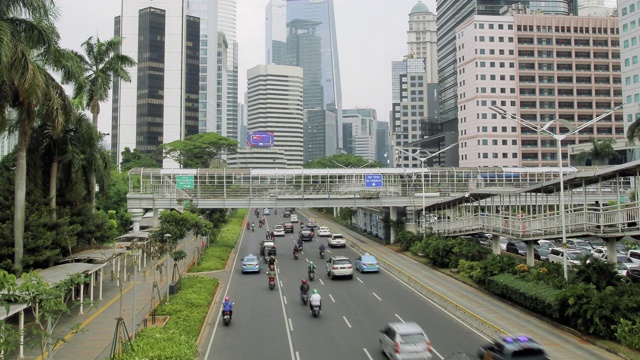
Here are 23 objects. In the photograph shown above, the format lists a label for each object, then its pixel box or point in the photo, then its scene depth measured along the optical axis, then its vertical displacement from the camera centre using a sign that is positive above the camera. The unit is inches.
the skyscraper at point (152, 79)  5999.0 +1384.8
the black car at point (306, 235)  2509.0 -192.2
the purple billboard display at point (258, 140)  7514.8 +826.3
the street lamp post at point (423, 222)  2002.7 -110.2
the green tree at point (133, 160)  4424.2 +337.5
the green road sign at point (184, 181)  2234.3 +71.0
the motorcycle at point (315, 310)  1031.6 -226.7
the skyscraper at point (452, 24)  5019.7 +1766.4
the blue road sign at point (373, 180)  2336.0 +67.2
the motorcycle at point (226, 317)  968.9 -223.7
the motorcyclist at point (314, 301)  1033.0 -209.1
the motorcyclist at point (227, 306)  965.2 -203.6
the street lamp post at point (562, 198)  1053.2 -12.6
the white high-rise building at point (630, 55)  3100.4 +827.8
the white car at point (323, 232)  2704.2 -191.3
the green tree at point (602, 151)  3115.2 +248.8
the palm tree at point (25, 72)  851.4 +216.7
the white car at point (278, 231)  2736.2 -184.2
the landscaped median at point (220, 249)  1664.2 -203.6
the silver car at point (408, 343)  698.2 -202.5
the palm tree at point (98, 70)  1600.6 +402.8
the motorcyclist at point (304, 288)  1165.7 -207.2
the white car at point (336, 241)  2226.9 -197.0
